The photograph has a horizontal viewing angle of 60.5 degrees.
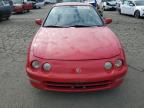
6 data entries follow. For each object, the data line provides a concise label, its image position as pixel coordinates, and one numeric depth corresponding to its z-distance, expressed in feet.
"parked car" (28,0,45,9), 52.22
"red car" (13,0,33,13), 37.50
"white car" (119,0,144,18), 29.11
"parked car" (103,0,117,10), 44.55
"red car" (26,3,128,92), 6.56
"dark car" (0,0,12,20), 25.68
